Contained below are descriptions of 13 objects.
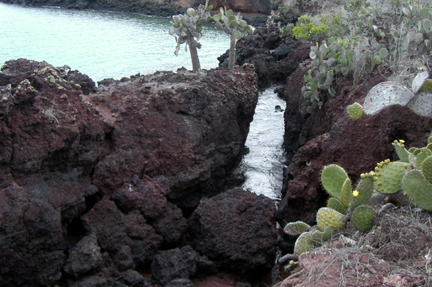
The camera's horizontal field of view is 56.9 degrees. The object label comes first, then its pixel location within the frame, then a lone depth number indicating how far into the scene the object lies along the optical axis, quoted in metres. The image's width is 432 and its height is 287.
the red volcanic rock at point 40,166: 3.68
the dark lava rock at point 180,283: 3.79
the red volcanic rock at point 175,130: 5.10
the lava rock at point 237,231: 4.38
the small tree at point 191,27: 7.77
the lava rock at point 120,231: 4.18
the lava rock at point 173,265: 4.02
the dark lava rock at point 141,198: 4.58
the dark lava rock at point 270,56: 13.36
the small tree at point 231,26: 7.89
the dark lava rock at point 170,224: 4.66
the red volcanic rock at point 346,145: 4.48
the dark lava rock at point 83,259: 3.73
